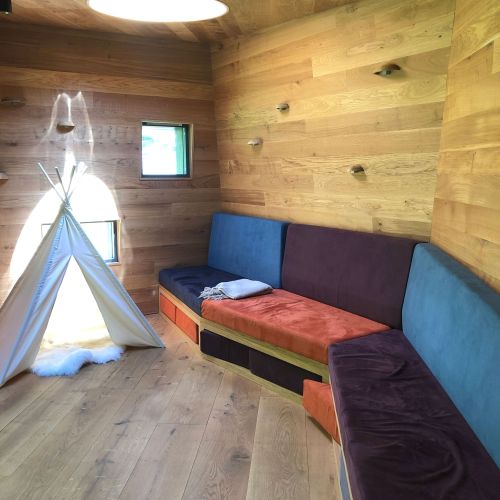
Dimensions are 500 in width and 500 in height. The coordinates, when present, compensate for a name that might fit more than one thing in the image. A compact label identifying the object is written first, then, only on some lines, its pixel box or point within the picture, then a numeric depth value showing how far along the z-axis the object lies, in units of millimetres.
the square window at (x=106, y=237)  4227
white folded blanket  3490
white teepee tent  3121
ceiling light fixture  2912
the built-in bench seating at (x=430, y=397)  1506
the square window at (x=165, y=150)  4320
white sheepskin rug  3232
